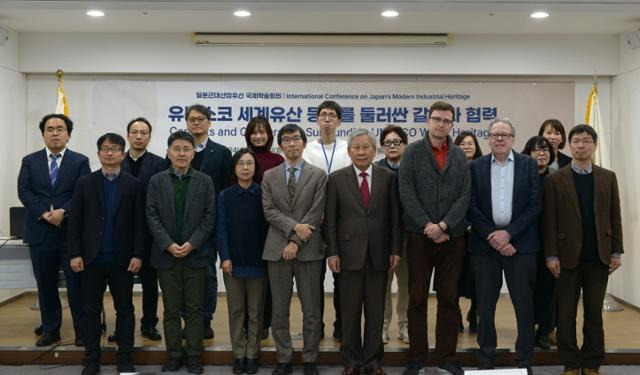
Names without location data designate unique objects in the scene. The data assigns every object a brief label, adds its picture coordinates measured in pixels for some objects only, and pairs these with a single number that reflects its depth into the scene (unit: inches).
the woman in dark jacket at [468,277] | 196.2
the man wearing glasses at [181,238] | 166.6
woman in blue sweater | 167.8
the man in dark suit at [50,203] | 183.8
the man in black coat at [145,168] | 183.9
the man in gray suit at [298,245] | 165.2
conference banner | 265.6
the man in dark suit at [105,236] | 163.9
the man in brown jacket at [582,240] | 161.2
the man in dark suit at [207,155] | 184.4
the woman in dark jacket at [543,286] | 181.0
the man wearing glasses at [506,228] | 162.2
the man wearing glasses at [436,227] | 158.6
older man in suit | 162.1
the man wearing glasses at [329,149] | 179.9
